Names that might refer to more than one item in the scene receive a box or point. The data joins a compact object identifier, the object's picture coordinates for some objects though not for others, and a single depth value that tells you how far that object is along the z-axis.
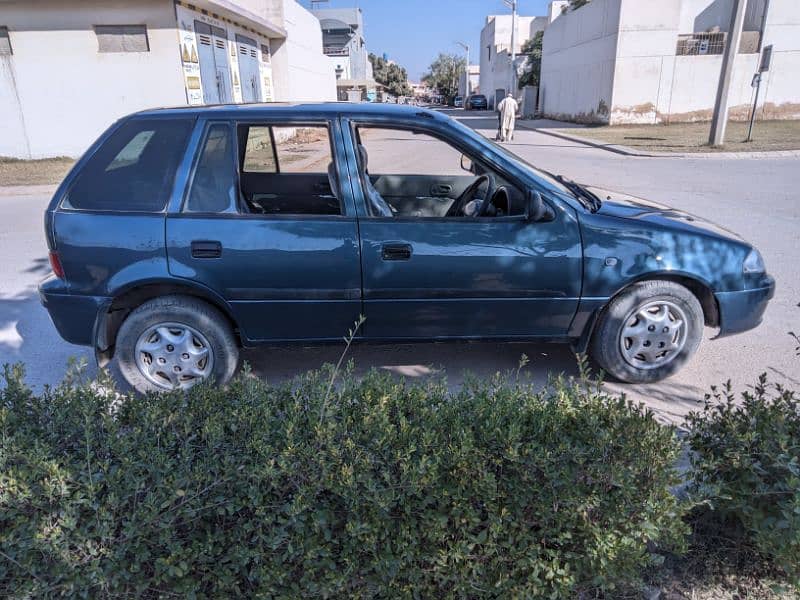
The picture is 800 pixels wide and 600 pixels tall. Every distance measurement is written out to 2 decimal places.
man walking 20.86
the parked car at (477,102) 59.78
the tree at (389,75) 95.69
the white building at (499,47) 59.46
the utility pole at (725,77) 16.52
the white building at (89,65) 14.74
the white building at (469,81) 87.28
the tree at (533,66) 50.00
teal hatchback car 3.52
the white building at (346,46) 51.53
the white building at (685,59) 28.55
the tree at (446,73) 106.81
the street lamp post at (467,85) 86.41
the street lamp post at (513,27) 40.75
